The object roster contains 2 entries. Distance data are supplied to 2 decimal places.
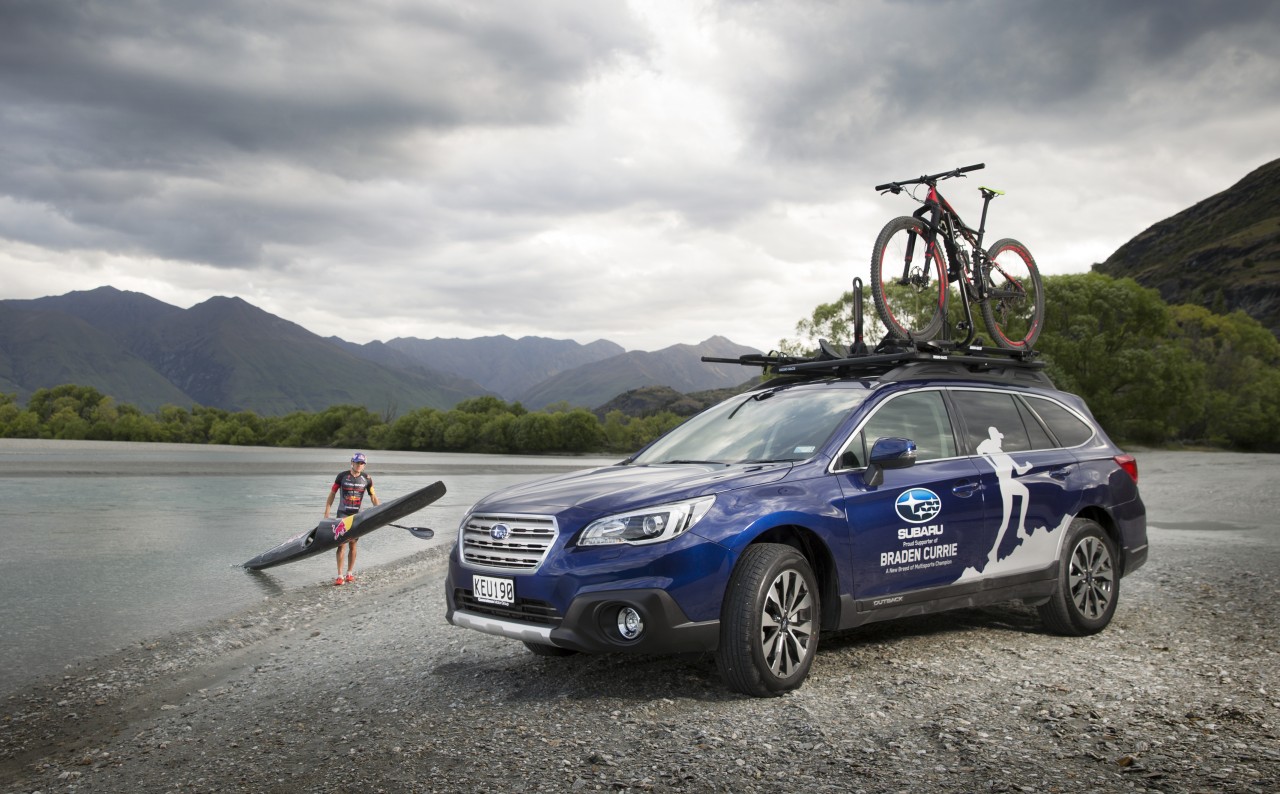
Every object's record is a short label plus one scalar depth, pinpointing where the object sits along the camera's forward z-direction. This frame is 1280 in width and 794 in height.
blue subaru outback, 5.20
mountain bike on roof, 9.55
